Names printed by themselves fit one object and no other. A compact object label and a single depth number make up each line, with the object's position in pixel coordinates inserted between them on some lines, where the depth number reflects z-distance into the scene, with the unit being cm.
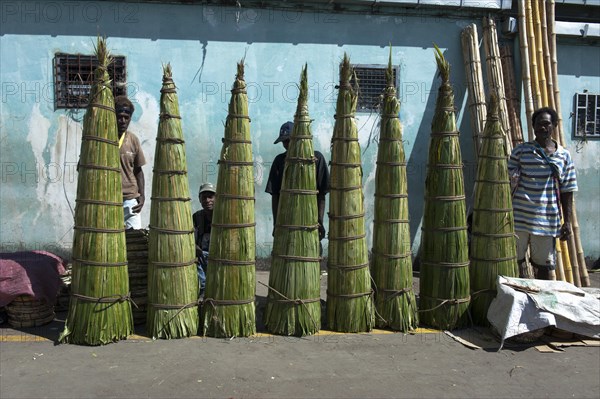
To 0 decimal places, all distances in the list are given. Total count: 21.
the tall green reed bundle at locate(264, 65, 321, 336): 447
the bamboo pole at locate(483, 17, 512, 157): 668
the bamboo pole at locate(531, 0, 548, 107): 683
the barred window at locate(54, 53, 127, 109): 640
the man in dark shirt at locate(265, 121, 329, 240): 529
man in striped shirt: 505
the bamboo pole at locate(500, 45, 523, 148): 681
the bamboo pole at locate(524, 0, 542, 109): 675
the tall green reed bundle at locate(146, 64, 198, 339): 437
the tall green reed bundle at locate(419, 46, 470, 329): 471
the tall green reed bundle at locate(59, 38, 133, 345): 423
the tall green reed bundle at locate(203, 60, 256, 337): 442
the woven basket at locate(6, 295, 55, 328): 461
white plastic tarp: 441
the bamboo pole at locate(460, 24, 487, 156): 677
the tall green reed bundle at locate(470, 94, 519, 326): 482
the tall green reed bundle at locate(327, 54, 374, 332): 454
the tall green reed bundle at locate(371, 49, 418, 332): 464
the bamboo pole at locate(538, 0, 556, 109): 684
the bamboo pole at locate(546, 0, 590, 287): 647
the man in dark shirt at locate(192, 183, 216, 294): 544
